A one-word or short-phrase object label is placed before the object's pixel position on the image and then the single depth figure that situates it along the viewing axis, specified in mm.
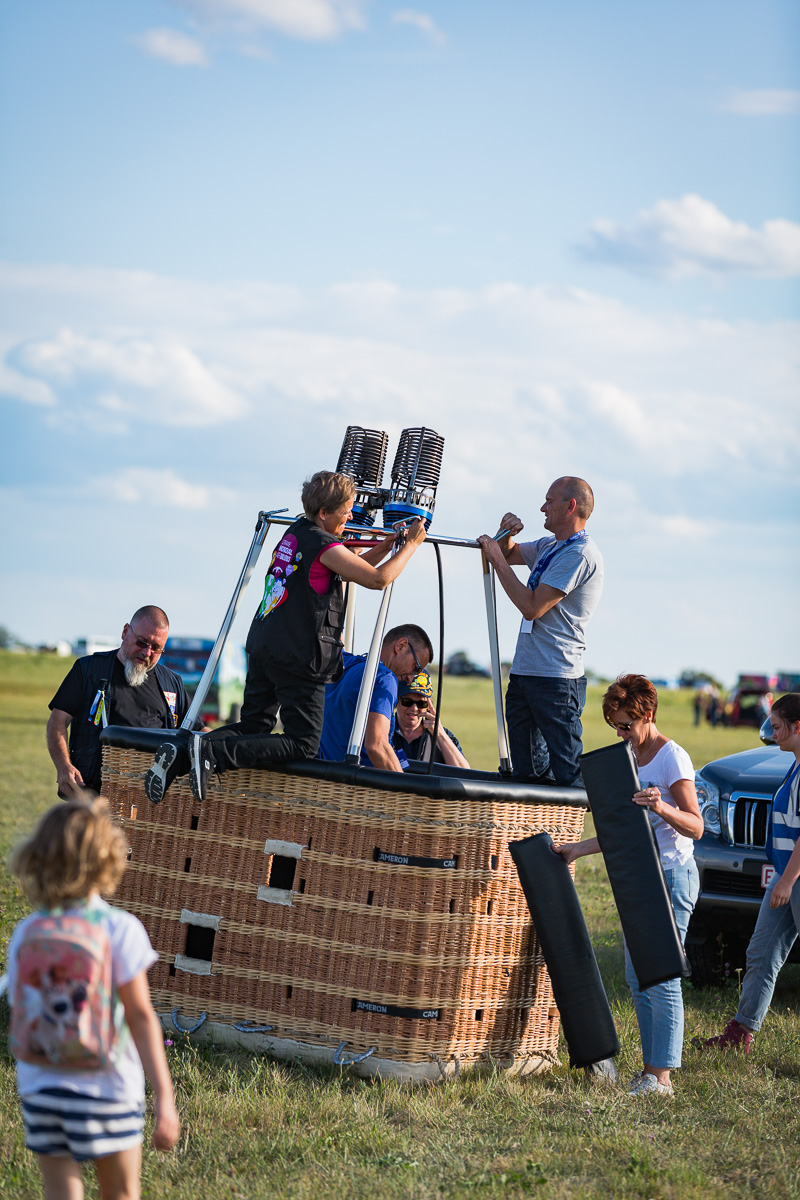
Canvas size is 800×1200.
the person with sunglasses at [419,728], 12859
